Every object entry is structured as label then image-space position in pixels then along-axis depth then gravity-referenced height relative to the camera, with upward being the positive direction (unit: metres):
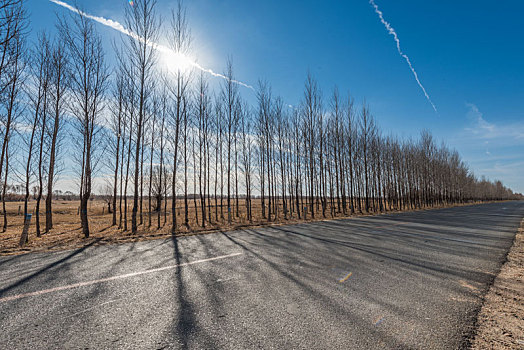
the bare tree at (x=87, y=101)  11.30 +4.81
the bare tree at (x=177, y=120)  13.17 +4.59
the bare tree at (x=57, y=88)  12.29 +5.98
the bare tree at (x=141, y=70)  12.09 +6.96
